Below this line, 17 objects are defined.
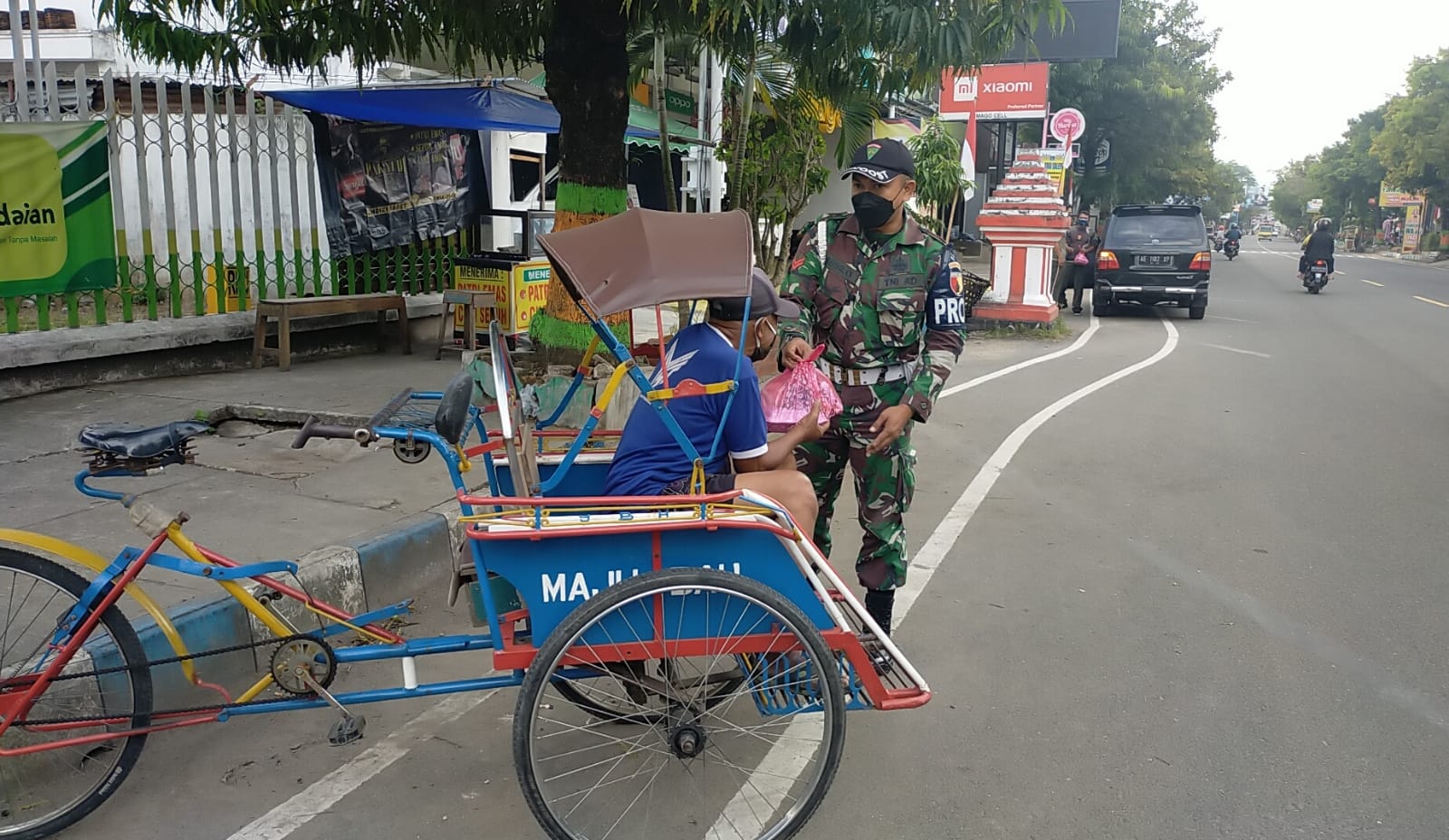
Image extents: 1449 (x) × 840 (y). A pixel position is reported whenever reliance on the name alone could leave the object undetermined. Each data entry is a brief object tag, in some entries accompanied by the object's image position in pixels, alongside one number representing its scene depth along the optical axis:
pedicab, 2.71
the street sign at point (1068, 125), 21.45
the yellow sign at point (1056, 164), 22.56
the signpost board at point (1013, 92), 24.64
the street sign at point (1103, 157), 35.78
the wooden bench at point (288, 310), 8.27
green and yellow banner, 6.84
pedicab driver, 3.22
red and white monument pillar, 14.96
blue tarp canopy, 8.64
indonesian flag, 16.12
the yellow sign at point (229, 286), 8.35
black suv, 16.81
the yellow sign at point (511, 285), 9.41
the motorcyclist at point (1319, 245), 23.11
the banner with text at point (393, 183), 9.22
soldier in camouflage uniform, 3.74
